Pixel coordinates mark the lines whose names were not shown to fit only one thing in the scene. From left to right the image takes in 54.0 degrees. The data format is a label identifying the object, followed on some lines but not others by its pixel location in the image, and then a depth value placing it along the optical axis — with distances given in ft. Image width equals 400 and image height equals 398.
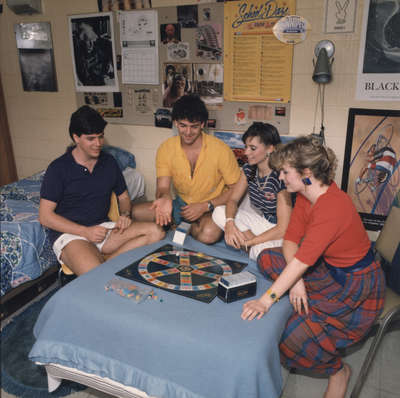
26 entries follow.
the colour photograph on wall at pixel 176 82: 9.80
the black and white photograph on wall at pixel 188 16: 9.29
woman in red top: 5.45
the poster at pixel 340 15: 7.98
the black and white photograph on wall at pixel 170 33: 9.62
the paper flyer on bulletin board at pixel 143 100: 10.41
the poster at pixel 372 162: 8.32
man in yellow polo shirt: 8.20
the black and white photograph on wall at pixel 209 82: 9.44
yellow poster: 8.60
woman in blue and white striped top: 7.22
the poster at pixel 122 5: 9.80
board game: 5.80
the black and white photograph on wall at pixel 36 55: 11.16
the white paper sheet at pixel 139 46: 9.90
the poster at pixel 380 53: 7.75
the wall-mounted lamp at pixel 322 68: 7.99
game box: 5.45
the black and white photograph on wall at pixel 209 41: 9.19
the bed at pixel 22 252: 7.80
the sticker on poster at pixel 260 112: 9.16
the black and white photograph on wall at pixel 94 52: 10.37
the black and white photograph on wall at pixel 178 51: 9.66
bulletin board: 9.19
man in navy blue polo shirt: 7.37
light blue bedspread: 4.66
